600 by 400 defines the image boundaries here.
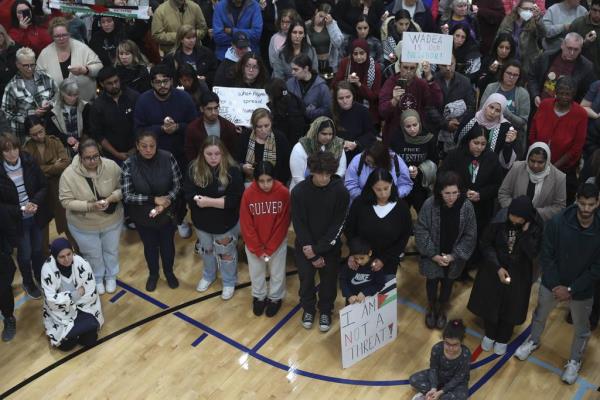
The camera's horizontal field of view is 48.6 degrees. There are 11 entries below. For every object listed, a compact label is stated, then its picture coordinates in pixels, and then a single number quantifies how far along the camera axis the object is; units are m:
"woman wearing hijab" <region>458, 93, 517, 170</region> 6.04
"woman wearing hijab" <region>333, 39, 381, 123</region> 7.12
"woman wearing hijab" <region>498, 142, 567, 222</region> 5.57
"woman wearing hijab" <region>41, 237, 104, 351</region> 5.58
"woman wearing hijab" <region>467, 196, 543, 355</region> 5.19
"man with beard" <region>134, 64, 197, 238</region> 6.43
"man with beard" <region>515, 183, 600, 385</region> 4.84
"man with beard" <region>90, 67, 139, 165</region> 6.55
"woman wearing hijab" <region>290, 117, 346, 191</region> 5.91
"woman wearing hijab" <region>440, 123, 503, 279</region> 5.84
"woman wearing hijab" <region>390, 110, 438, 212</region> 6.06
